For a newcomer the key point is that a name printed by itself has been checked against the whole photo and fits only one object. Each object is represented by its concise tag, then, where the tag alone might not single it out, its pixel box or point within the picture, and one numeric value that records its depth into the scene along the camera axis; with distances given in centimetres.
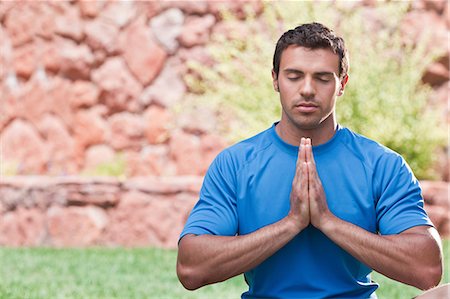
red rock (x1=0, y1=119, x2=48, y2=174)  1420
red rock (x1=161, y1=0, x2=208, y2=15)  1380
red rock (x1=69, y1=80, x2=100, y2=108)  1416
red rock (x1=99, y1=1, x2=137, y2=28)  1411
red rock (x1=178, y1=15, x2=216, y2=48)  1377
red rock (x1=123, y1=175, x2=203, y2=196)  1123
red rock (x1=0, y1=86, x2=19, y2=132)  1436
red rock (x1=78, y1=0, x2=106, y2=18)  1420
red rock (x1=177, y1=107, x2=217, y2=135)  1357
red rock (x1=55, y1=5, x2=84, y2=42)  1425
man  357
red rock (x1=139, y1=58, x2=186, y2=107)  1382
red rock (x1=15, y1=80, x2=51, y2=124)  1424
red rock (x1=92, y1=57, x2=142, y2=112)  1409
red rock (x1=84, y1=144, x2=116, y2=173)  1395
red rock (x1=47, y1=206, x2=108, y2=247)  1150
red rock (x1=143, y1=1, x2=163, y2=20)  1398
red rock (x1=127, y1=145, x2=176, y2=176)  1372
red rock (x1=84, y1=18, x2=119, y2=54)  1417
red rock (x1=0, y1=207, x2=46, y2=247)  1164
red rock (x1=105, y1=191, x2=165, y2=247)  1139
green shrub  1190
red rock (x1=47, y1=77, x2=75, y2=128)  1417
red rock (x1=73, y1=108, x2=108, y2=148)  1409
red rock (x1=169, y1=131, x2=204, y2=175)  1356
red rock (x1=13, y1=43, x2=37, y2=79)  1433
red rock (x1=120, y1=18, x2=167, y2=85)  1402
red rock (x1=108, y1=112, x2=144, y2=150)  1397
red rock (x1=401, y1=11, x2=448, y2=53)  1312
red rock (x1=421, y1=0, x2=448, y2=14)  1342
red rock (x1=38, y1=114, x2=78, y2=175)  1415
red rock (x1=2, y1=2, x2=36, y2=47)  1440
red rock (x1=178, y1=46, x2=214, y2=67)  1371
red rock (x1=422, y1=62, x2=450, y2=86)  1315
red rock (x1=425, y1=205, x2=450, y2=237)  1117
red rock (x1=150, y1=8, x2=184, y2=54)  1391
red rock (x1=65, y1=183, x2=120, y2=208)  1147
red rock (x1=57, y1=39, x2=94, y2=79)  1416
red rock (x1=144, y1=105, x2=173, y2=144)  1382
